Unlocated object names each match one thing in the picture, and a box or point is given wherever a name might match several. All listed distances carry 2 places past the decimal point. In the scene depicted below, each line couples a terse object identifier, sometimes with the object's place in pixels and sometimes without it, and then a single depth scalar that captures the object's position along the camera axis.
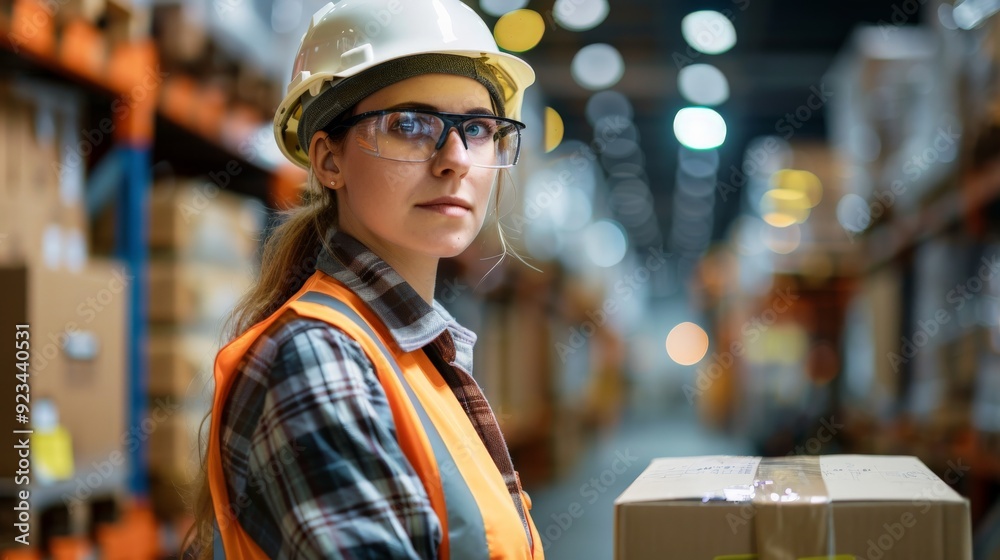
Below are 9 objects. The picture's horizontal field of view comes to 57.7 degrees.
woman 1.29
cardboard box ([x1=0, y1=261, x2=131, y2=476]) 2.72
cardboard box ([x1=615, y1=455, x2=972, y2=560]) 1.43
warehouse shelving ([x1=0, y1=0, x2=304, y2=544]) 2.93
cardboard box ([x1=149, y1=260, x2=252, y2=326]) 3.83
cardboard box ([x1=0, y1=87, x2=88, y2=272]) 2.98
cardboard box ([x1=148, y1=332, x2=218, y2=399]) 3.80
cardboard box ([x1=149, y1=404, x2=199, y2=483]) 3.77
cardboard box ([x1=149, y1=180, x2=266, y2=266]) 3.85
